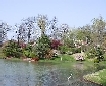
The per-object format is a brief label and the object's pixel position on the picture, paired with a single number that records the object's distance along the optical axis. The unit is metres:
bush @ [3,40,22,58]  33.29
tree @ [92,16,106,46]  43.93
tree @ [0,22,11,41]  52.26
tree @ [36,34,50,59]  32.33
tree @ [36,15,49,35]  45.54
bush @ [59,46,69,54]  36.68
